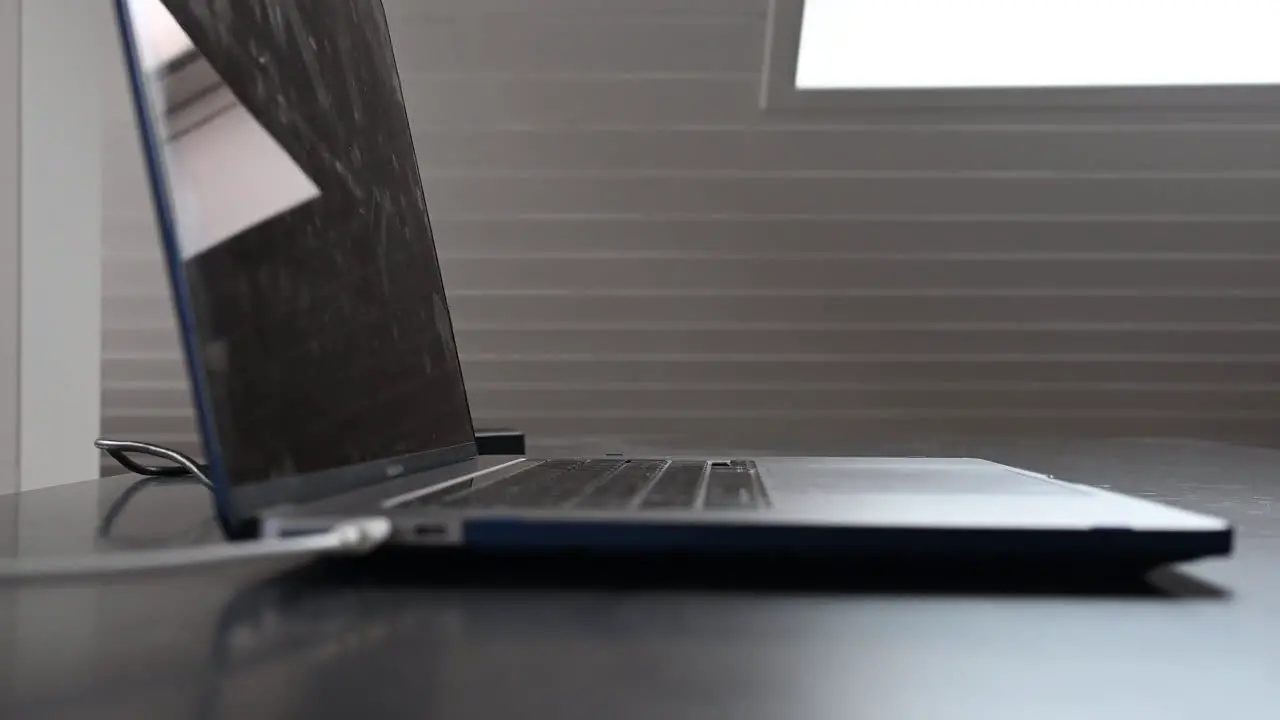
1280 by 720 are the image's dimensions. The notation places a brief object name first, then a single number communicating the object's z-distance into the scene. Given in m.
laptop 0.35
